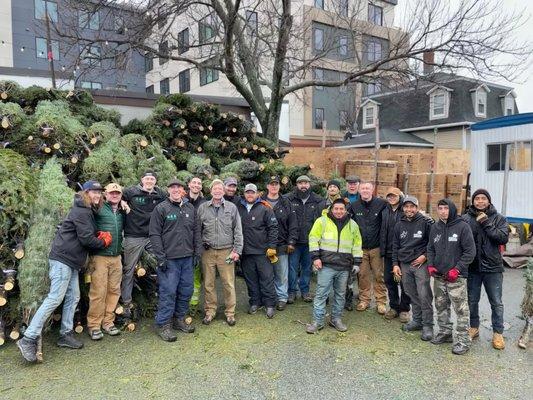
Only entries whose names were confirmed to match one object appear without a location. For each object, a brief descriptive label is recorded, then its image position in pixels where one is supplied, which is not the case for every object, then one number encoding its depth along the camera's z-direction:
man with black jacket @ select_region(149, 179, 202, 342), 5.34
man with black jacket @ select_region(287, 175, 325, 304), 6.59
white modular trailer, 11.14
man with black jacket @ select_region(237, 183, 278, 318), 6.17
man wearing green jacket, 5.25
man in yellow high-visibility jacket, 5.60
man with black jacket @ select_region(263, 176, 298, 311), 6.44
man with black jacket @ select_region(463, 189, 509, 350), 5.05
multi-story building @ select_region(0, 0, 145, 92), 11.94
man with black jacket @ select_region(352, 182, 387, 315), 6.27
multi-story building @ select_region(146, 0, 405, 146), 14.54
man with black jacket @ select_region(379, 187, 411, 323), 6.07
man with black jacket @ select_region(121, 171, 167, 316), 5.61
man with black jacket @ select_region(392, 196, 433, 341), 5.38
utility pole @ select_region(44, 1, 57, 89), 13.08
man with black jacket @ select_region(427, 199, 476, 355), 4.92
